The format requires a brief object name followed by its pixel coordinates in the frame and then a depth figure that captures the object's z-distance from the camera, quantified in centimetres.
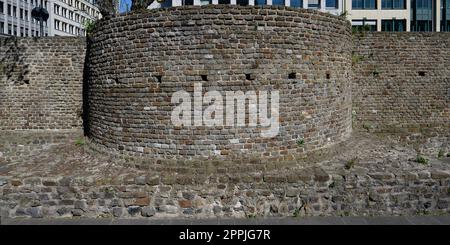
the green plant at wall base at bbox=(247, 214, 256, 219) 665
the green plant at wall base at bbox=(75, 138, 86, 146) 972
